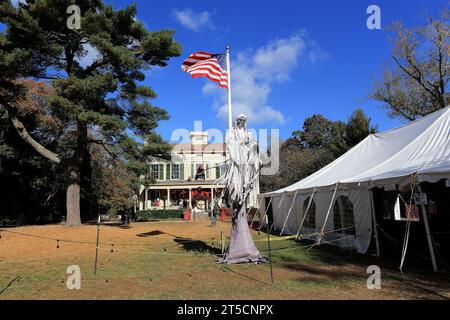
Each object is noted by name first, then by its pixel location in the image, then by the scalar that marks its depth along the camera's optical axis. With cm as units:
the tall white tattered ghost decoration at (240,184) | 967
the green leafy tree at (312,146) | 2988
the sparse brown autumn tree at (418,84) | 2653
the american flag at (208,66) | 1161
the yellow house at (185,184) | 4238
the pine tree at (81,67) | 1848
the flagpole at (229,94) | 1012
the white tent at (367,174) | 920
